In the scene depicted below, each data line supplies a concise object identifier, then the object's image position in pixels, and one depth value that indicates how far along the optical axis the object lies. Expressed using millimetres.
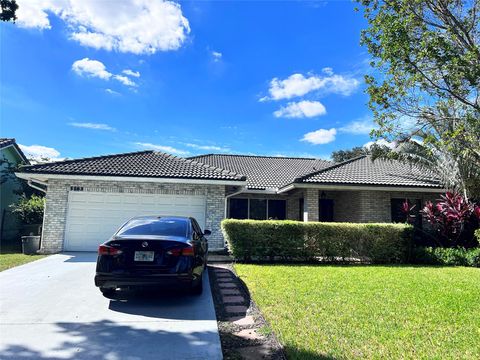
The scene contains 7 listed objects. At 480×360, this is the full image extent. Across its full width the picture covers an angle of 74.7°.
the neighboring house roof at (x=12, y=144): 18312
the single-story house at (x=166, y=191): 12086
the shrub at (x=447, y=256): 10891
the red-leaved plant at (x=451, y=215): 11688
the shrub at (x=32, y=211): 15117
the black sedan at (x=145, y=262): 5316
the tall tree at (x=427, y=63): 6883
